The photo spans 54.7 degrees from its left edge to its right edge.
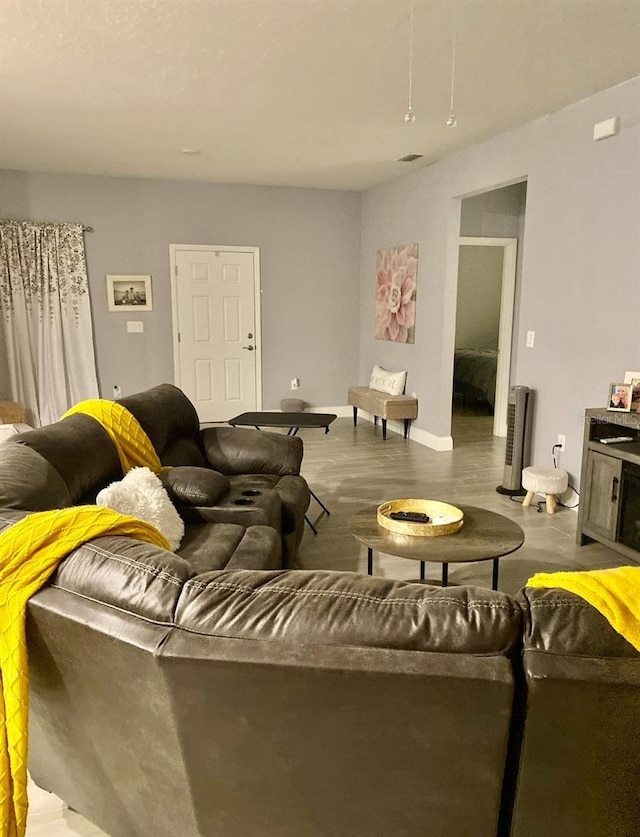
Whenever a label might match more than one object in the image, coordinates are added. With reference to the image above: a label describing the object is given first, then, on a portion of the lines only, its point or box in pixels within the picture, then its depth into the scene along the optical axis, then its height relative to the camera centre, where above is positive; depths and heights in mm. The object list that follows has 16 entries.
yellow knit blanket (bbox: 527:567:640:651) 1069 -511
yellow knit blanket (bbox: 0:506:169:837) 1272 -614
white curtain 6457 -91
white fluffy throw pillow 2398 -751
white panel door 7145 -229
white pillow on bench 6781 -787
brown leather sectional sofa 1051 -678
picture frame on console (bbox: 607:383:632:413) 3725 -515
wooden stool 4277 -1174
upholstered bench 6516 -1007
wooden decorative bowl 2658 -931
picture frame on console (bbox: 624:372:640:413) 3725 -467
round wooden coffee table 2486 -962
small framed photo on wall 6887 +174
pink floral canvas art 6523 +186
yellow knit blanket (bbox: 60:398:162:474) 2961 -592
